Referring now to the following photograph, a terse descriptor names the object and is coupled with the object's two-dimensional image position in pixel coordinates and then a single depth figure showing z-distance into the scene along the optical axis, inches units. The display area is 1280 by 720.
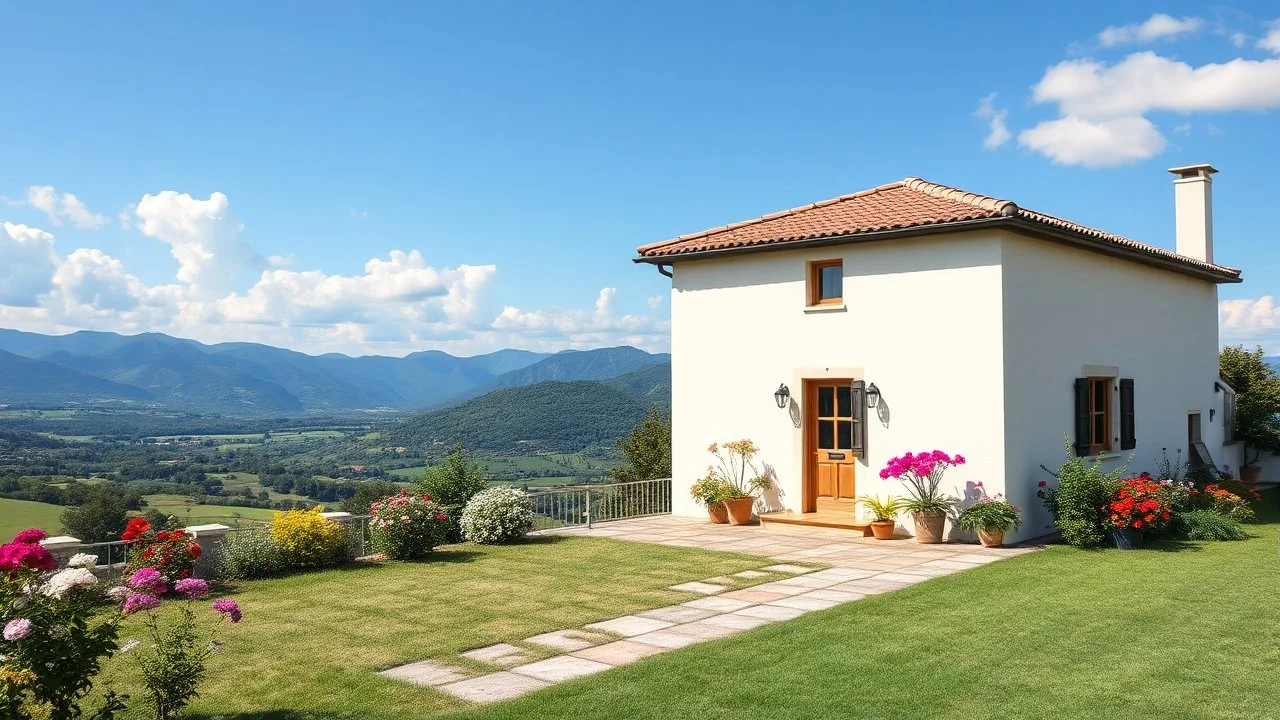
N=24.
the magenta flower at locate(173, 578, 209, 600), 209.8
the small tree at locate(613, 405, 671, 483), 1053.5
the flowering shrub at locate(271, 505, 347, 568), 420.5
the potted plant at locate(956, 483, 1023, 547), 470.3
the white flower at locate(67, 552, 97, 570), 216.3
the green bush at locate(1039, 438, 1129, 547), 464.1
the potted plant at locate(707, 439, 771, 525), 575.2
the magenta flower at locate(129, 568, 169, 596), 203.9
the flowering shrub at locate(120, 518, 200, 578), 367.2
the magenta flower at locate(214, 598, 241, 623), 209.0
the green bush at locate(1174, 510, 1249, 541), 483.2
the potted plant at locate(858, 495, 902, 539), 508.7
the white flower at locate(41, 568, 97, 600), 187.6
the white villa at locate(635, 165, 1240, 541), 491.5
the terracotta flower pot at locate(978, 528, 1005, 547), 471.2
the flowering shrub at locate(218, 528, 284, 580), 404.2
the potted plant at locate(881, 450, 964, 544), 488.1
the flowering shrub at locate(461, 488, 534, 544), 513.7
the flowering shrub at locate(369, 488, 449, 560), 452.8
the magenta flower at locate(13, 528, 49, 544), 220.1
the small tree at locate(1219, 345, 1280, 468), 827.4
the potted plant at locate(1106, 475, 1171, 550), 454.9
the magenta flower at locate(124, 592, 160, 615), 196.4
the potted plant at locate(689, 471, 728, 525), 583.8
